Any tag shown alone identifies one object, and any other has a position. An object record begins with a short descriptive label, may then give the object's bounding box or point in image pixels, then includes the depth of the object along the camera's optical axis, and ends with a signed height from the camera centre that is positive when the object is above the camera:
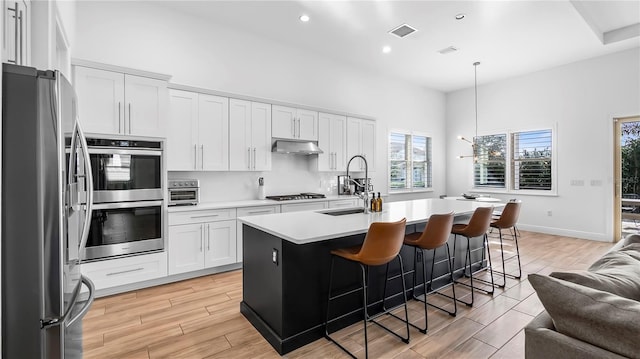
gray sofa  1.00 -0.49
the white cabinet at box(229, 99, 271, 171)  4.26 +0.65
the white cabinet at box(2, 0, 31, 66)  1.60 +0.87
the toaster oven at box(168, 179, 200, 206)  3.69 -0.14
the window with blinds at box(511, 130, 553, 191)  6.39 +0.41
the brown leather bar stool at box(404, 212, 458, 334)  2.58 -0.48
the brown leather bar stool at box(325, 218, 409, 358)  2.12 -0.48
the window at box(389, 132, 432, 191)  6.99 +0.44
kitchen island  2.21 -0.76
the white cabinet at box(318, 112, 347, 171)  5.24 +0.68
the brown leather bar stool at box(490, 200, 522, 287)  3.56 -0.45
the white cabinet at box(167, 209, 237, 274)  3.54 -0.73
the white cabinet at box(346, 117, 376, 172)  5.65 +0.75
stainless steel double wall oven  3.07 -0.17
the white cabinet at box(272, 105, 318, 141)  4.68 +0.91
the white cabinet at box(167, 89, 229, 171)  3.79 +0.63
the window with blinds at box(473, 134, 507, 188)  7.05 +0.41
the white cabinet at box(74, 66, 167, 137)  3.10 +0.85
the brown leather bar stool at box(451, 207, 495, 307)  3.08 -0.47
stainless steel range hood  4.61 +0.51
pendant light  6.94 +1.88
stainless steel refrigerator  1.18 -0.13
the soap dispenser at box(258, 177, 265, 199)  4.72 -0.13
